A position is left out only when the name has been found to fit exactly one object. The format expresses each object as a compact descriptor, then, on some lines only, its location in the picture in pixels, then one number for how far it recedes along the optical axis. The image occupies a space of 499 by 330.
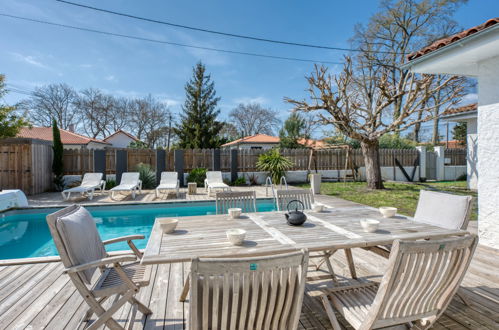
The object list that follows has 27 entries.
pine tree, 21.72
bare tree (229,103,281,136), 31.00
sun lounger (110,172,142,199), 8.60
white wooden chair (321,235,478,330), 1.29
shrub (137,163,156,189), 10.45
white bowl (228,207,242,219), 2.49
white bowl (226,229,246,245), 1.74
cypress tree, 9.62
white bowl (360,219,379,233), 2.02
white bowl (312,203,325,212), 2.77
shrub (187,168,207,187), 10.95
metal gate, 13.77
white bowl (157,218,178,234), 1.99
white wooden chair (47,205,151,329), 1.60
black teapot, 2.18
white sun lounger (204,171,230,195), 8.70
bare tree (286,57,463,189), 7.61
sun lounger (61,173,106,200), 7.98
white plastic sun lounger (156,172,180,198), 8.53
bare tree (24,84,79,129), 22.69
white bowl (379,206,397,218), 2.51
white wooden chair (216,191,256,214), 3.28
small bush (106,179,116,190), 10.22
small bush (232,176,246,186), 11.40
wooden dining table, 1.63
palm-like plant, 10.73
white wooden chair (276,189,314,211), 3.31
